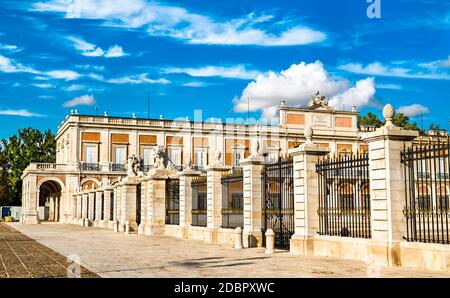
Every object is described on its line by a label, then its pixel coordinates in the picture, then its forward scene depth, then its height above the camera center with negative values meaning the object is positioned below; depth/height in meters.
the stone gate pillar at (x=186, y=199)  21.80 -0.43
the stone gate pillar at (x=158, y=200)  24.80 -0.52
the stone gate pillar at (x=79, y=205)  49.06 -1.43
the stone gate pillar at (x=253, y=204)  16.64 -0.49
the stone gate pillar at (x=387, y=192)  11.20 -0.12
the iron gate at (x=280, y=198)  15.73 -0.32
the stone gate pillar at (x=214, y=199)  19.03 -0.39
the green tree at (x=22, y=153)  69.19 +4.61
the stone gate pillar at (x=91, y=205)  42.75 -1.25
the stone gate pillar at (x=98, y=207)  38.78 -1.28
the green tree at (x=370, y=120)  67.44 +8.03
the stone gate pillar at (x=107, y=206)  35.91 -1.11
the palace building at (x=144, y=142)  53.59 +4.88
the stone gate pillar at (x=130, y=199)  28.92 -0.55
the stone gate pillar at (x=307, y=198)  13.98 -0.28
